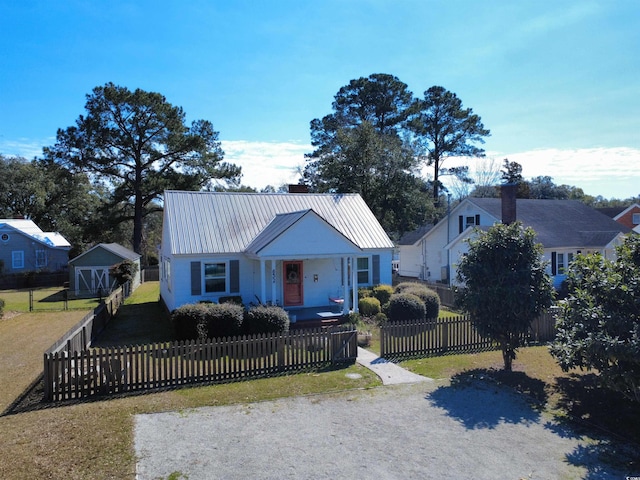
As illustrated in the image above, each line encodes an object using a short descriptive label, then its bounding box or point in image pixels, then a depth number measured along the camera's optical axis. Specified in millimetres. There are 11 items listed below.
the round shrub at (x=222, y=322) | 15617
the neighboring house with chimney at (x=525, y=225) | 29547
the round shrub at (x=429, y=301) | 20219
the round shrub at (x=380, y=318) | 19042
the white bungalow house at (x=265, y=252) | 19281
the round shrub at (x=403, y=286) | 22209
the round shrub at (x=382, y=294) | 21578
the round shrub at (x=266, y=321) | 15578
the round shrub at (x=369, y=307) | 20291
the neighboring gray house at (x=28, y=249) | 42094
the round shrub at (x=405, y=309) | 18703
